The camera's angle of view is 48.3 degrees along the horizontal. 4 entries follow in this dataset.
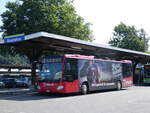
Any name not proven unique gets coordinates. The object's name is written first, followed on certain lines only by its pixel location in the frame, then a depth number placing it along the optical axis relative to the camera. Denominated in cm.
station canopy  1292
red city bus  1136
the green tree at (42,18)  2036
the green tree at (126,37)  4288
